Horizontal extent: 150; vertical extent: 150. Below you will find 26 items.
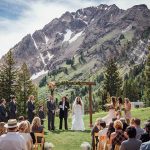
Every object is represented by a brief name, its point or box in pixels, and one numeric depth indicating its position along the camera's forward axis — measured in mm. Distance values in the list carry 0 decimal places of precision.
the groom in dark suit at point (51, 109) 15110
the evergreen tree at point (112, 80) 44574
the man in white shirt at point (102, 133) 8213
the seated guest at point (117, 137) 6723
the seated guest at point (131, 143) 5758
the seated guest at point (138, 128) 7259
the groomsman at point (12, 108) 15236
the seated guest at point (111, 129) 7518
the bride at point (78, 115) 15792
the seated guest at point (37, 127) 8552
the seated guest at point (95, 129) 9197
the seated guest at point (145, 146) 4689
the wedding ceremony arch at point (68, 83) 16883
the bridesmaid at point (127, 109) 13202
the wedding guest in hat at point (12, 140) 5510
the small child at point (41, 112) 15945
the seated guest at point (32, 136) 7630
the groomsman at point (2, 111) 14336
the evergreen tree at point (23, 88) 36383
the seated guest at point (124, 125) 8205
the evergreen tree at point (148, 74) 36667
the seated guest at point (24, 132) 6565
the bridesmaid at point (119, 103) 13250
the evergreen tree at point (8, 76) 33073
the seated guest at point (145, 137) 6294
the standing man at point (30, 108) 14968
